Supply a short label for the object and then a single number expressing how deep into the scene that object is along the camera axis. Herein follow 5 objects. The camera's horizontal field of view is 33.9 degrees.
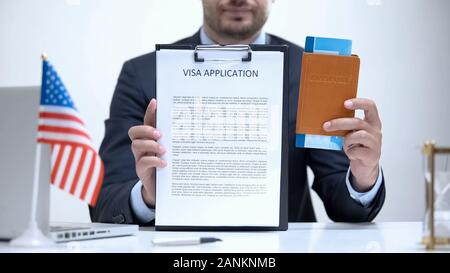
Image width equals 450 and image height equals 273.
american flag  1.61
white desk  1.53
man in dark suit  2.00
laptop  1.61
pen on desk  1.58
